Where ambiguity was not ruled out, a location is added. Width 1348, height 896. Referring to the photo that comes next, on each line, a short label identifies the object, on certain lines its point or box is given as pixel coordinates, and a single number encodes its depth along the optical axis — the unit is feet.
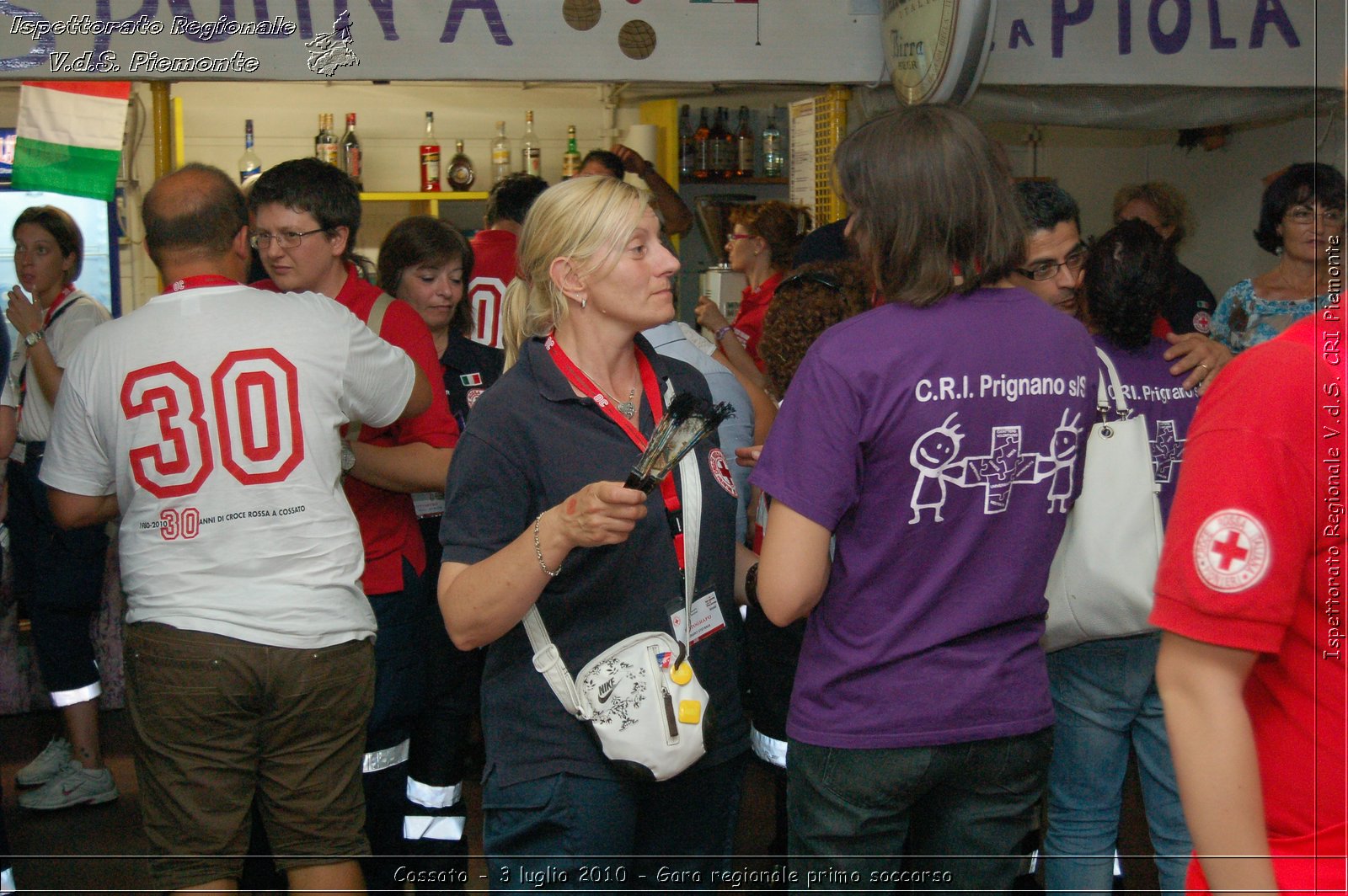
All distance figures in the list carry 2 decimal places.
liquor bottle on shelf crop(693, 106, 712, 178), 19.38
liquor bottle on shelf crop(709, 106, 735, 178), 19.34
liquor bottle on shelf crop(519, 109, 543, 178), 19.42
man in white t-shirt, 6.79
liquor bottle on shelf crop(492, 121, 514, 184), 19.53
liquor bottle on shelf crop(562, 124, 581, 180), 18.80
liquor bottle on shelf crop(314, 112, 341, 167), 19.29
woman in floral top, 9.62
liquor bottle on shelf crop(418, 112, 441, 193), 19.75
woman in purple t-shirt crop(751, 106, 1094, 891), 4.99
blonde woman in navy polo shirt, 5.34
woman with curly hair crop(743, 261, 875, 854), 7.75
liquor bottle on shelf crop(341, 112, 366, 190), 19.58
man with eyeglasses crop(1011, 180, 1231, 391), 7.96
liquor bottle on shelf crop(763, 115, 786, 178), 19.63
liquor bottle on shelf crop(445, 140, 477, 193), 19.86
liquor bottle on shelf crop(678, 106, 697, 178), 19.57
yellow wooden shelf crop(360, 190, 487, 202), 19.26
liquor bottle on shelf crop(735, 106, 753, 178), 19.42
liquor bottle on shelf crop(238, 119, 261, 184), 18.89
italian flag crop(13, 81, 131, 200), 13.38
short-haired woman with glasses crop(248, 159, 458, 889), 8.32
